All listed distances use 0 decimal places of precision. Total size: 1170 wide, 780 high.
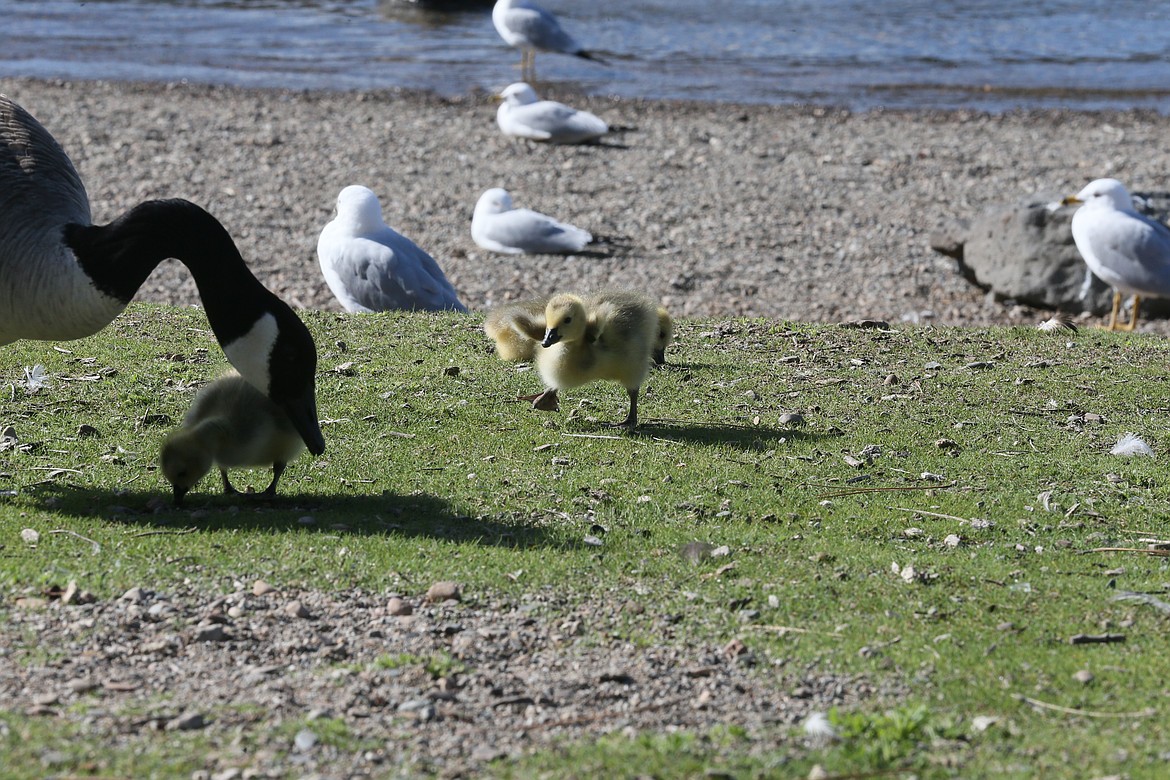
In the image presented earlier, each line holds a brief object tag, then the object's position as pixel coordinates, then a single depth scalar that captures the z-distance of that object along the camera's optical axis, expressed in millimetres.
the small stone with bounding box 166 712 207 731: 7855
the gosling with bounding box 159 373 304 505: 11391
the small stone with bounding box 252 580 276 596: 9961
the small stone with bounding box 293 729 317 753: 7676
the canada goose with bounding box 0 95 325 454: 10945
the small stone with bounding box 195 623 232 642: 9187
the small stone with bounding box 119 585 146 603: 9703
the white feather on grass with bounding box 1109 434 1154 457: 13805
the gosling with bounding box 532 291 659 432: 13602
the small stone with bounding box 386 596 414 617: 9727
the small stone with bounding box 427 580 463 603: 9961
